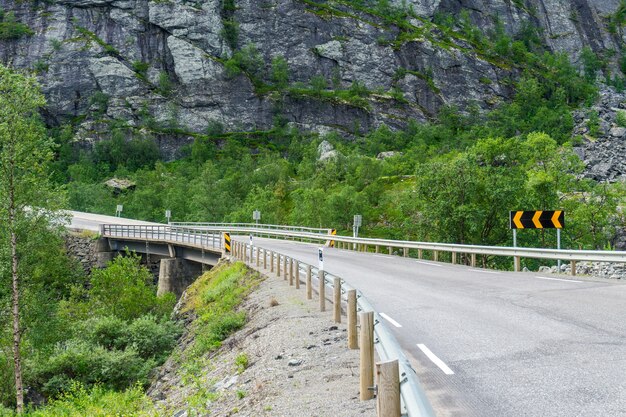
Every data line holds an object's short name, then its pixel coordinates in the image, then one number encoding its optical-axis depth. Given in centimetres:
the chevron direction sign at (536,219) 1883
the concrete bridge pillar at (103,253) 5184
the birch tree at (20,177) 2303
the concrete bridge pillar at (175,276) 4016
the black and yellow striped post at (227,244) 3243
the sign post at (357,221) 3870
